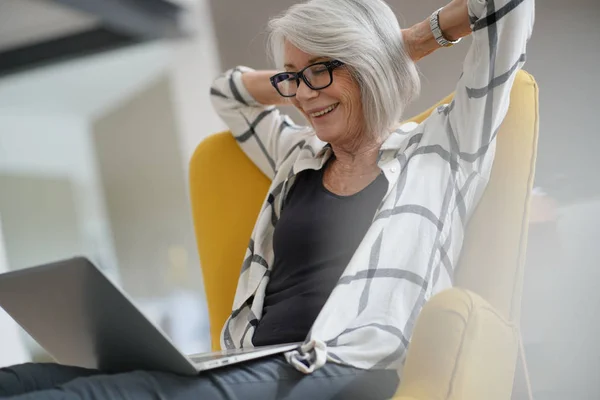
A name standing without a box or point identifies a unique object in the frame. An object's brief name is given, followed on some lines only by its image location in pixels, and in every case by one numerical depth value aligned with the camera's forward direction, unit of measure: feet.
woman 6.27
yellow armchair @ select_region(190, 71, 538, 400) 5.98
